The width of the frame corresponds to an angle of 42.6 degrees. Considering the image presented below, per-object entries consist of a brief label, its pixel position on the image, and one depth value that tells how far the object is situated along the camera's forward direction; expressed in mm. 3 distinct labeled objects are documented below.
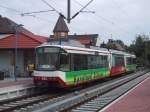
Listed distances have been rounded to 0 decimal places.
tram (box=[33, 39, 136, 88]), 10941
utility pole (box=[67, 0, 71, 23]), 11630
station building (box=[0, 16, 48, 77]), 18549
